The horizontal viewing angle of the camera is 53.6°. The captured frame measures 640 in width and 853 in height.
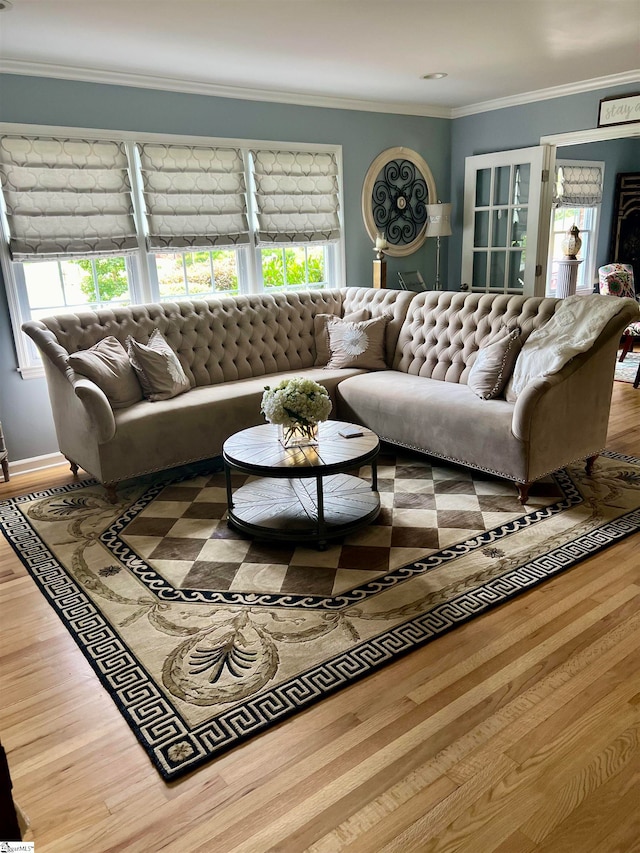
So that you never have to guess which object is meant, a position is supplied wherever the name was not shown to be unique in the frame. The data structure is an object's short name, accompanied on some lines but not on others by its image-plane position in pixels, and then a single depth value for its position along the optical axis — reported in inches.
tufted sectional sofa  129.6
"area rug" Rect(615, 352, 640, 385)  235.2
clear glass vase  120.2
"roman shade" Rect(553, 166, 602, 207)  303.0
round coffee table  111.3
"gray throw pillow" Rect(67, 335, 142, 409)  140.2
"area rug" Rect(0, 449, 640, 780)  79.8
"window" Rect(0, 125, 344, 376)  158.1
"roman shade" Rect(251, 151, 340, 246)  199.5
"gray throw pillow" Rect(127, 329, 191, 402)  150.0
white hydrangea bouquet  115.6
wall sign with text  187.6
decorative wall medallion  227.9
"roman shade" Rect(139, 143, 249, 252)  177.0
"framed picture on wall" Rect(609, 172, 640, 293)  319.3
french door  219.1
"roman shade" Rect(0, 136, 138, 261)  154.6
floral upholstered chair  278.5
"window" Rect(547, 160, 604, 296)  304.3
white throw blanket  126.3
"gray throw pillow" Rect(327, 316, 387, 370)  178.4
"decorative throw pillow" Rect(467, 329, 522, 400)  139.3
